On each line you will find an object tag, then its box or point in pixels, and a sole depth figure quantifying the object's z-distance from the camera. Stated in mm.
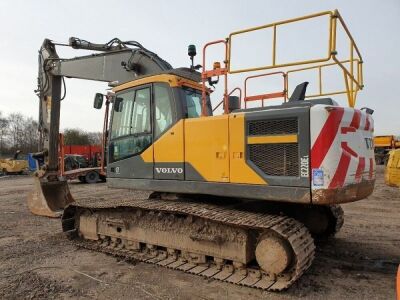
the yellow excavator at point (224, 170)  4746
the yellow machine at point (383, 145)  37681
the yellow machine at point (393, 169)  15921
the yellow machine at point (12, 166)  31688
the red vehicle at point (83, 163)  20375
